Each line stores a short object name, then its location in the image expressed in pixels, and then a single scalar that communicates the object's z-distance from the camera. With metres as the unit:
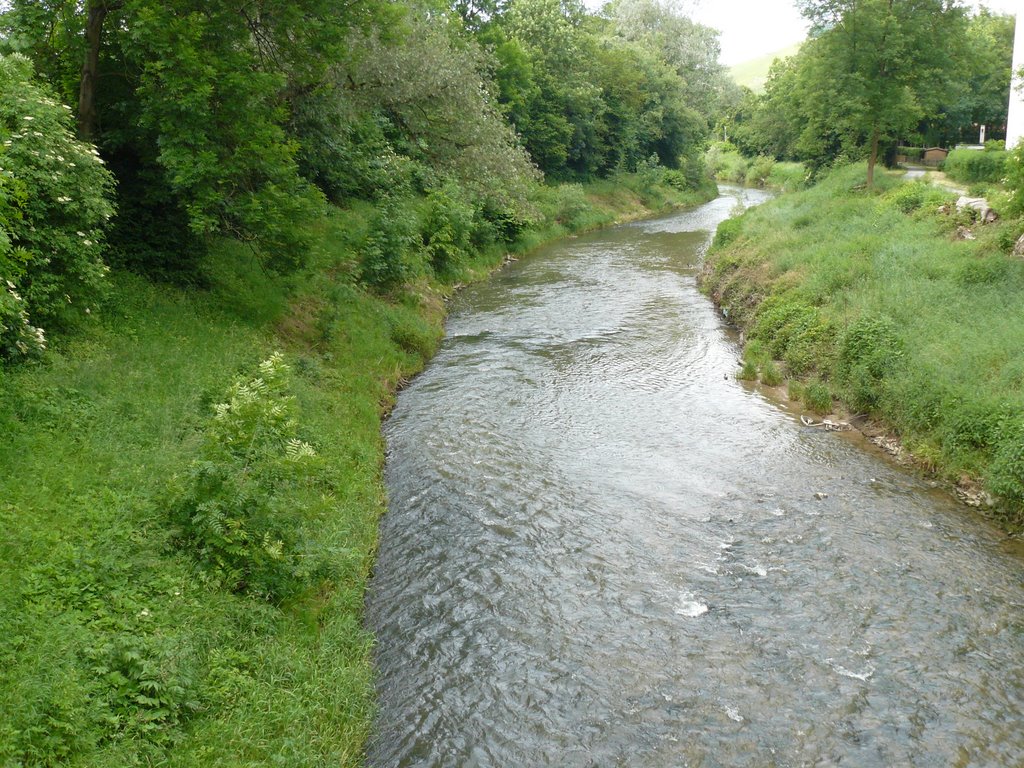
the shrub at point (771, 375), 16.03
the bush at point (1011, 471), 10.04
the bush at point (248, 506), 7.32
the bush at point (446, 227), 24.92
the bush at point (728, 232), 28.81
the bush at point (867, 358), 13.74
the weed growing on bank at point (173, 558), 5.48
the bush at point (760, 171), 67.06
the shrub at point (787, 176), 42.85
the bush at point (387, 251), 19.12
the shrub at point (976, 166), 25.94
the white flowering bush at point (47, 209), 8.80
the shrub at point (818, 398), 14.38
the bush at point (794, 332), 16.06
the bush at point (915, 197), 22.00
